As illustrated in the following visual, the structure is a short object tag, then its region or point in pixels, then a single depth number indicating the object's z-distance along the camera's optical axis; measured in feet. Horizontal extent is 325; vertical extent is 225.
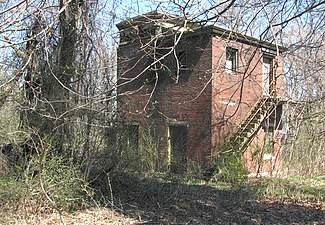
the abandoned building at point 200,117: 52.34
